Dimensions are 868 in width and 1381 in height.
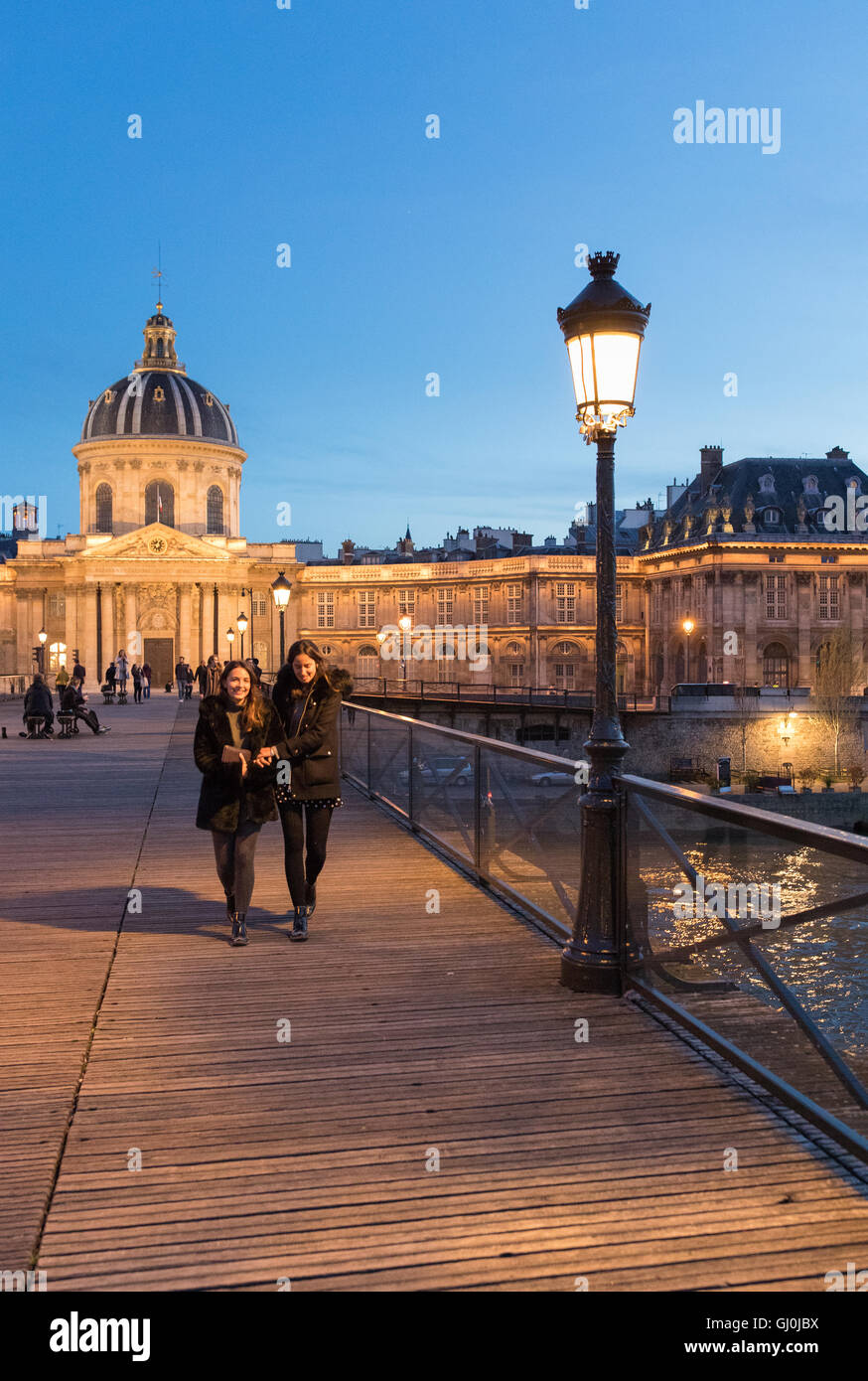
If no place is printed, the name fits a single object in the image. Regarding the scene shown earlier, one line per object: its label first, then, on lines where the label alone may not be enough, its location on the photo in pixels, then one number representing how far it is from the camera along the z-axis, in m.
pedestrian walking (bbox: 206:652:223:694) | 35.12
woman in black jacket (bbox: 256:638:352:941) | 7.62
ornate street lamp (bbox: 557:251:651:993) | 6.30
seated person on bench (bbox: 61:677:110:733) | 26.70
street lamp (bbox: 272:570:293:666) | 29.55
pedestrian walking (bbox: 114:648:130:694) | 50.34
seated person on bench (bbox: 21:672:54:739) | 26.78
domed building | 85.38
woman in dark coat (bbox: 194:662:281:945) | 7.47
